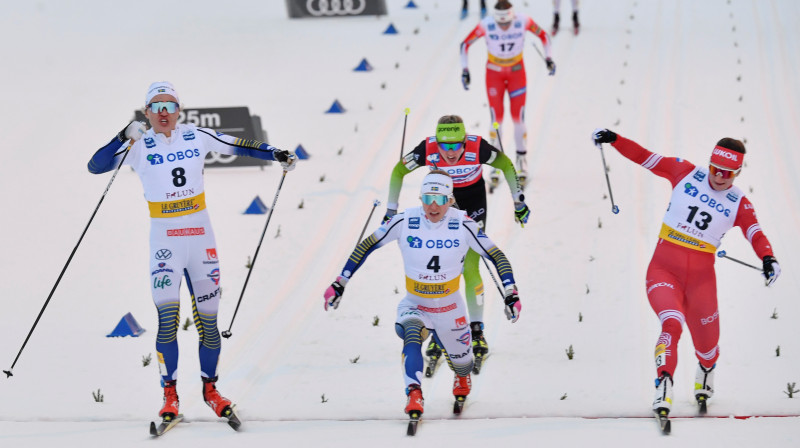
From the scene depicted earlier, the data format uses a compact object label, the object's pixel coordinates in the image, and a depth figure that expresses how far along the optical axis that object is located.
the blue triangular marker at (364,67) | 35.31
